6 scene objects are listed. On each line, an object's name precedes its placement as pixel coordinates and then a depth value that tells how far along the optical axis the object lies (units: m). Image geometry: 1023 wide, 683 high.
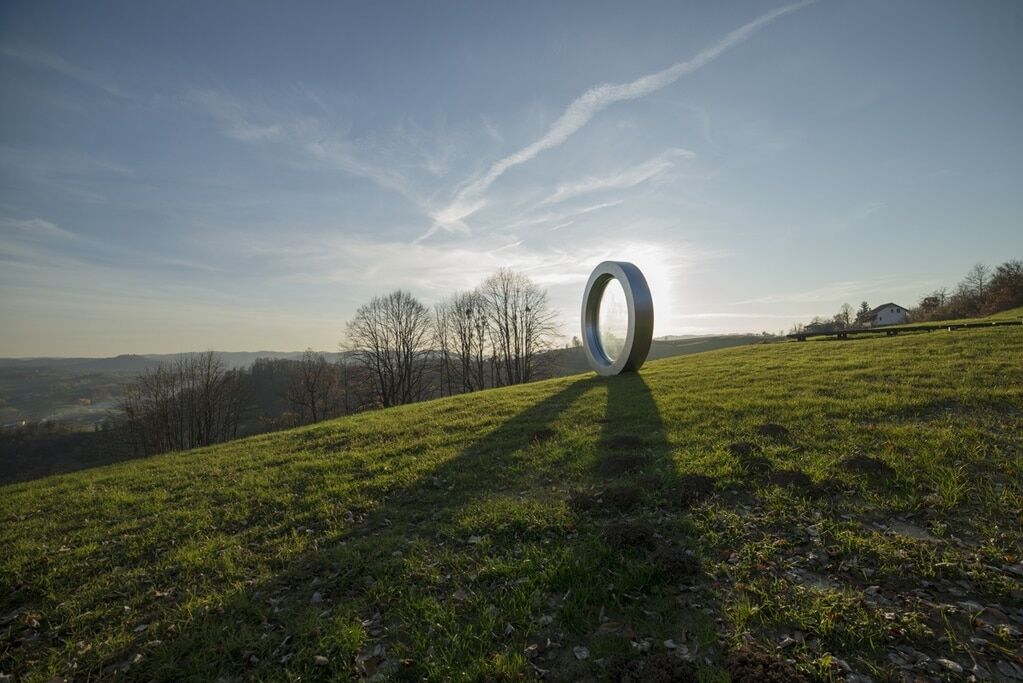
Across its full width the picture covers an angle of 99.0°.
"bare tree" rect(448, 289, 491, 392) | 51.31
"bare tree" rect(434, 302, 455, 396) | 50.56
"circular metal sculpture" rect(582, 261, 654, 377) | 20.22
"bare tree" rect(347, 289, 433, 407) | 49.50
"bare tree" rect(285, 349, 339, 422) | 55.56
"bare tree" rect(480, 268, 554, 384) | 50.25
